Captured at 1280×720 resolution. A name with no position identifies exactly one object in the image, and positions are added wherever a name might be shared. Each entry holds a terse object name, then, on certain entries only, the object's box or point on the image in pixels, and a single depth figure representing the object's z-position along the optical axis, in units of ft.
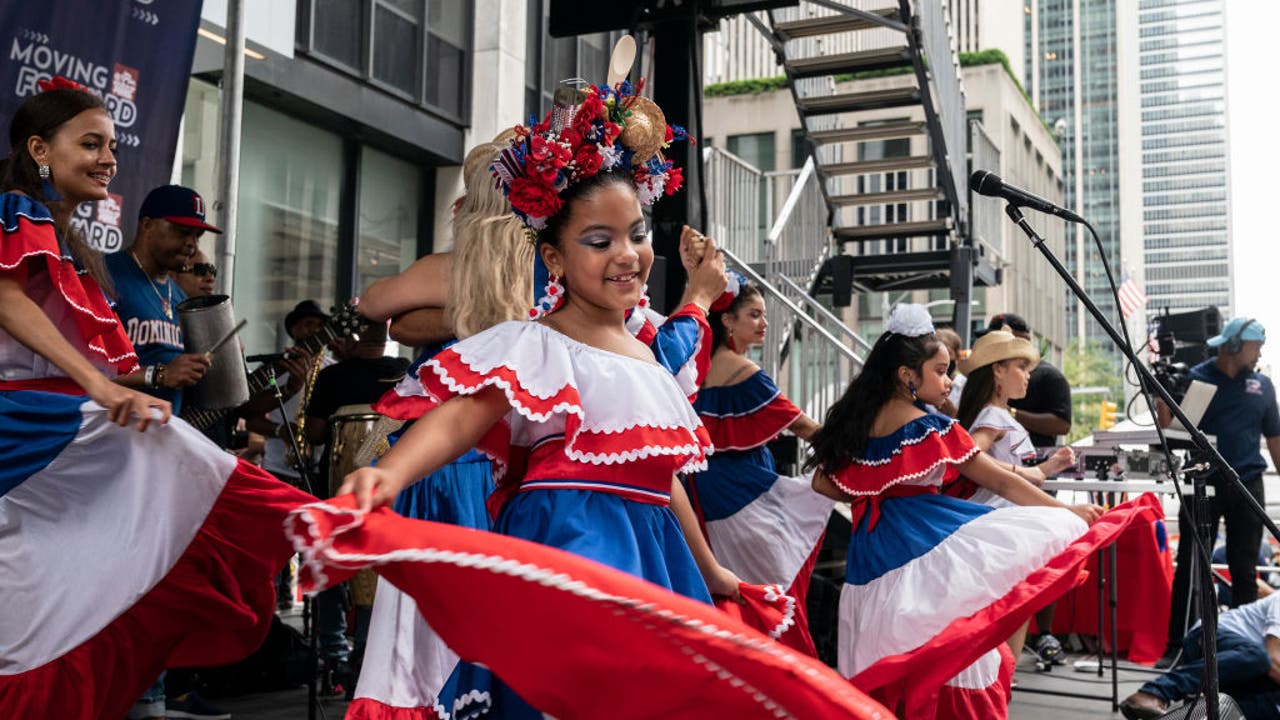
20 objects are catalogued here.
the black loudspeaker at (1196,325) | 32.07
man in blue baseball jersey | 13.42
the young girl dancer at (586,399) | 7.60
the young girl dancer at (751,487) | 19.85
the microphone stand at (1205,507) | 10.78
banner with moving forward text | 15.75
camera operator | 26.24
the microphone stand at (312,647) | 13.57
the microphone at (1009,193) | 12.25
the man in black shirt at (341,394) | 17.84
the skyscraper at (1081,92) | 426.51
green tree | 190.10
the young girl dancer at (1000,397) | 20.24
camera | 26.22
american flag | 81.00
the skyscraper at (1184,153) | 473.67
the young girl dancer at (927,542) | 14.29
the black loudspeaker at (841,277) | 38.17
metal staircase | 30.19
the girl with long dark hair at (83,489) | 10.38
